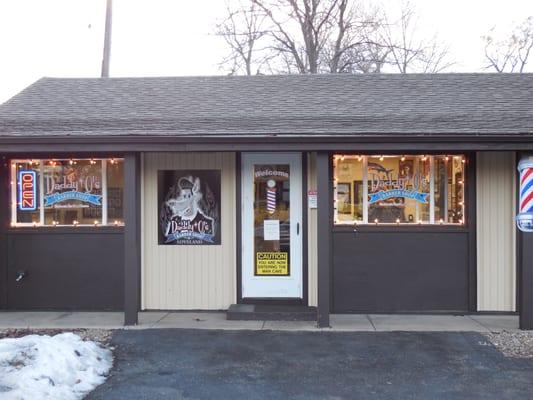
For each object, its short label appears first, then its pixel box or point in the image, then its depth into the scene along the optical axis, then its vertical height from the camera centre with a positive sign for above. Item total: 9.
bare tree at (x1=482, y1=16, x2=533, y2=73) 30.67 +8.24
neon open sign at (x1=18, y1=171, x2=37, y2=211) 8.84 +0.31
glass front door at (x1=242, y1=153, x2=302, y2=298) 8.82 -0.25
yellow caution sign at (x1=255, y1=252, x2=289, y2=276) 8.83 -0.84
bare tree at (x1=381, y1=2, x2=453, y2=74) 26.69 +7.21
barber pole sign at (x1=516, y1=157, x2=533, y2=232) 6.48 +0.11
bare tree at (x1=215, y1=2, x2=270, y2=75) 24.95 +7.52
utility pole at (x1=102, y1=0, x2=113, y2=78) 16.88 +5.10
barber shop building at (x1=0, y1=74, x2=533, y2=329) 8.60 -0.20
